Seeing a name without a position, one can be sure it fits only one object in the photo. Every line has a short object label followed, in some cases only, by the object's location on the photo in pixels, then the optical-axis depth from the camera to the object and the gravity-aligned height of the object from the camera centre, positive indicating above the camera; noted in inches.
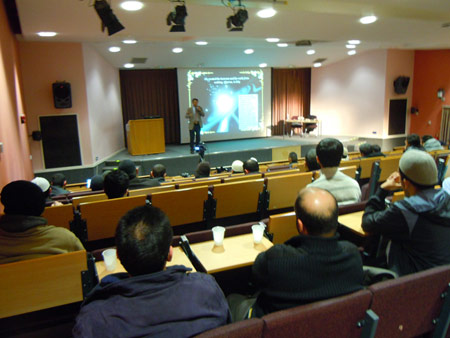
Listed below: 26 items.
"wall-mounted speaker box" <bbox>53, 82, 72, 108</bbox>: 265.3 +17.2
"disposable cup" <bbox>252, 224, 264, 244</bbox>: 89.0 -31.6
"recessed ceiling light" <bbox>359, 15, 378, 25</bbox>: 219.8 +58.7
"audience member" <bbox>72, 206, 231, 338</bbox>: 43.7 -24.7
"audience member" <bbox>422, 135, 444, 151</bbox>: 246.6 -27.9
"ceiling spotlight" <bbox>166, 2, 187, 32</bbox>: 170.1 +48.9
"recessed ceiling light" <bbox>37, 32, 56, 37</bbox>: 225.6 +55.3
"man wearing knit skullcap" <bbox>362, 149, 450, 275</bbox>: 72.0 -24.8
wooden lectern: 345.7 -23.1
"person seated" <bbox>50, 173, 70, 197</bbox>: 178.1 -36.5
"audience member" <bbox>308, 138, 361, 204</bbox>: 107.2 -21.4
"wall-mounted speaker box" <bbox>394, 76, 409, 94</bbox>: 421.7 +28.7
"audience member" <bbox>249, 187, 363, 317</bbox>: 55.2 -25.6
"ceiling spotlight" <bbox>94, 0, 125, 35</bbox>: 153.5 +45.6
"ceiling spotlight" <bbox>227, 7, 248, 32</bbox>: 181.8 +50.3
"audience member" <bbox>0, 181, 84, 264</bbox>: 74.2 -25.3
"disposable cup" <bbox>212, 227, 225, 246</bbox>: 87.8 -31.5
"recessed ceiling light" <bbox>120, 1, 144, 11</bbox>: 167.8 +55.0
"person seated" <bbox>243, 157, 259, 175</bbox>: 180.2 -29.5
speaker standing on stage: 370.6 -8.6
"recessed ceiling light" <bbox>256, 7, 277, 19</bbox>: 191.8 +56.7
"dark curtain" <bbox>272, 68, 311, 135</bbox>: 510.7 +25.9
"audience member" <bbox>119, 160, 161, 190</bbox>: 156.9 -31.0
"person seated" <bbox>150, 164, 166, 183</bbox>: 198.7 -33.9
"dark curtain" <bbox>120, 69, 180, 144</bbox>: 431.8 +23.1
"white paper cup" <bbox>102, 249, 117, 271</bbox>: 77.9 -32.8
